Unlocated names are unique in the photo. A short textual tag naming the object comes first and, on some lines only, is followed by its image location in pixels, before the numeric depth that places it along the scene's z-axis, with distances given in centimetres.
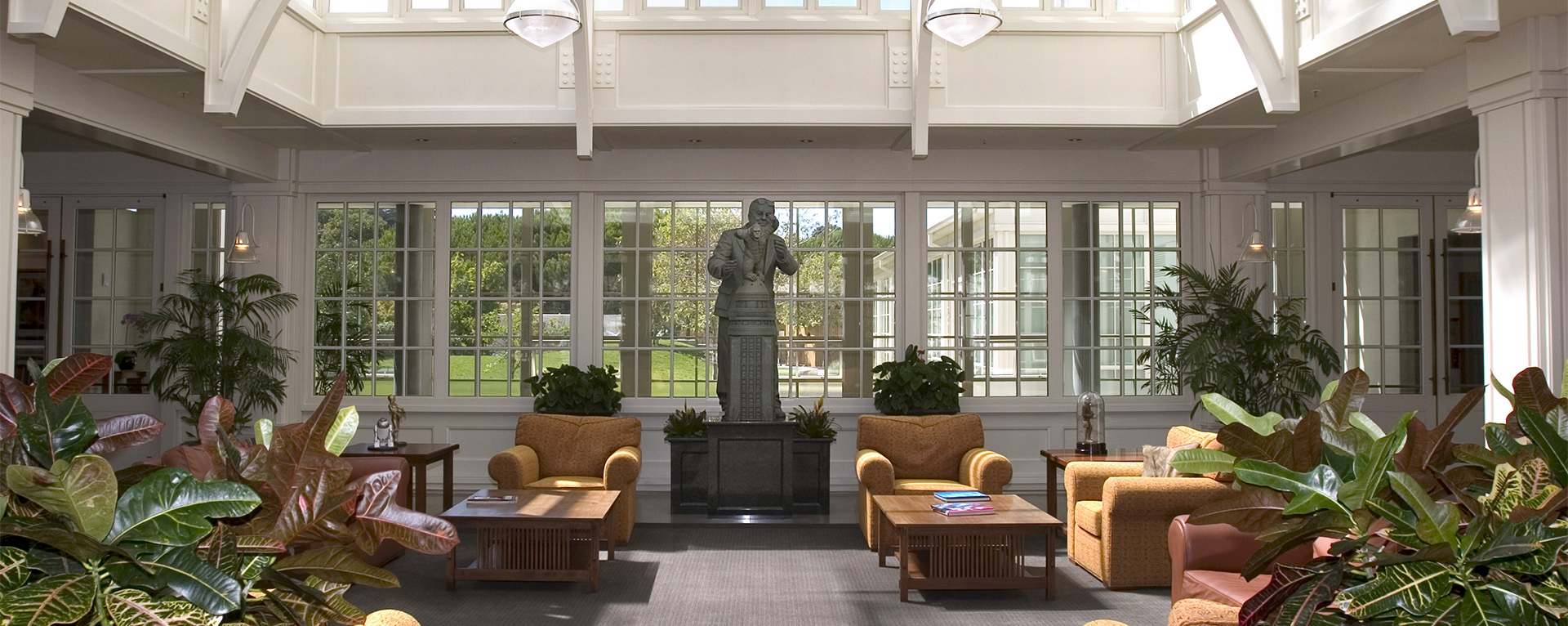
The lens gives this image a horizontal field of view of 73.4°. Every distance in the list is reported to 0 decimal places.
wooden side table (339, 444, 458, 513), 673
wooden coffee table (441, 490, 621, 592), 528
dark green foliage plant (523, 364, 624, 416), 815
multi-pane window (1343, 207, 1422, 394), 912
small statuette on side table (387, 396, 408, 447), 724
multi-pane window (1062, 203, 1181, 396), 913
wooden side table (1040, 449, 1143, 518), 647
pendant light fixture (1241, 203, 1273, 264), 794
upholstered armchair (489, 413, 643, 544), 700
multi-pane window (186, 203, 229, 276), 909
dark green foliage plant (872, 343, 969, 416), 812
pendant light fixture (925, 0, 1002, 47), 573
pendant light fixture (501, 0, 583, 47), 587
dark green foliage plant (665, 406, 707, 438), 774
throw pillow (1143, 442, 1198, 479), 561
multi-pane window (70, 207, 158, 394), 906
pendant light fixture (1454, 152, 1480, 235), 599
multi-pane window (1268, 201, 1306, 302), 910
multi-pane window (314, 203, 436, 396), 916
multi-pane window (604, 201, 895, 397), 910
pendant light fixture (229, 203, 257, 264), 802
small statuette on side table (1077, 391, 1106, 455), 724
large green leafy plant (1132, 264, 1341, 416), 814
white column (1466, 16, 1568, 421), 520
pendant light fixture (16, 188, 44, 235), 592
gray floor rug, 493
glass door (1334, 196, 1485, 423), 909
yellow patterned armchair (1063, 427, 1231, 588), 530
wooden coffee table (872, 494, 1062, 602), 512
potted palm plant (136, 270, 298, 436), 809
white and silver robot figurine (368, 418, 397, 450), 713
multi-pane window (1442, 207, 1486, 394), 909
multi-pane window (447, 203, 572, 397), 913
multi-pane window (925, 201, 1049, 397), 909
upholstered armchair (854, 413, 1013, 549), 721
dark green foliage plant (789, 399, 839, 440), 771
